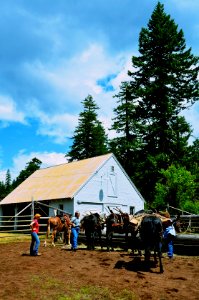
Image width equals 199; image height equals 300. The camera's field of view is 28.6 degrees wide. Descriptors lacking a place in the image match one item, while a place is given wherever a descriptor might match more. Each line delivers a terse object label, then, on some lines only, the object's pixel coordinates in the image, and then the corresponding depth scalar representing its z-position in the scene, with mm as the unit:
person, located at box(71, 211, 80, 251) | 18364
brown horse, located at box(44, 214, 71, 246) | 20516
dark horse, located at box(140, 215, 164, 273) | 13250
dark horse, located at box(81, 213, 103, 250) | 19188
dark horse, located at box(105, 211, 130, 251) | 18461
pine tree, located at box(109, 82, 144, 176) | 53250
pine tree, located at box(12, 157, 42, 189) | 86438
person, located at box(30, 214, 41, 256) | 16005
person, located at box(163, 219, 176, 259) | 15469
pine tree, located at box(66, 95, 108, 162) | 61656
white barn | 34844
